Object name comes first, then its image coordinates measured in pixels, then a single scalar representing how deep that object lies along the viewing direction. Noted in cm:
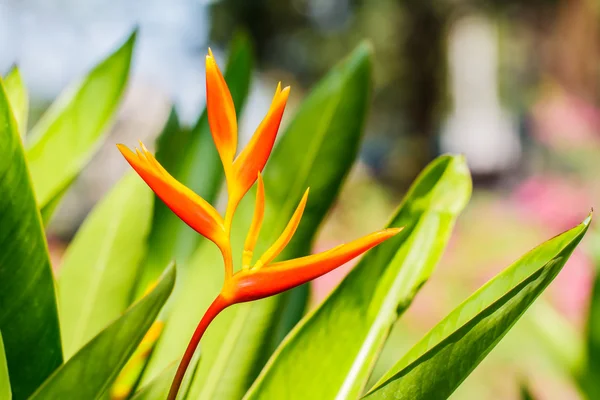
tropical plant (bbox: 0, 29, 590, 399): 65
